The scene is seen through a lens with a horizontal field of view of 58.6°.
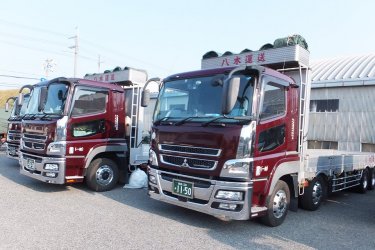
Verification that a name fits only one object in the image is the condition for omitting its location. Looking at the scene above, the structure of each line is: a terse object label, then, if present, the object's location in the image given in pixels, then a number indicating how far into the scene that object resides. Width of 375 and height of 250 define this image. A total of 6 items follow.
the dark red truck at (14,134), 9.44
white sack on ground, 7.86
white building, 13.89
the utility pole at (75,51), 30.26
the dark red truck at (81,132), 6.54
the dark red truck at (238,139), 4.60
